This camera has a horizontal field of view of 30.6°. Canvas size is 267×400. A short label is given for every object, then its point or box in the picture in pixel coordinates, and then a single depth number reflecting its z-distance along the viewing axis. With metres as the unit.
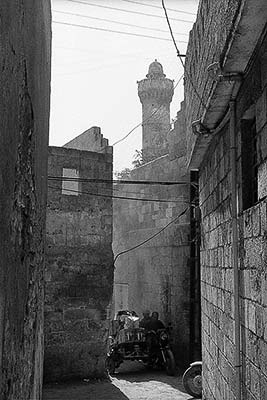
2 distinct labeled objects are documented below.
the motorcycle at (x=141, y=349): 11.53
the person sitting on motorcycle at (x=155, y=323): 12.16
